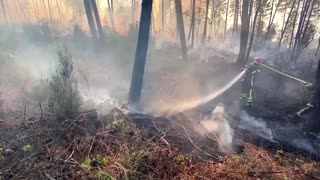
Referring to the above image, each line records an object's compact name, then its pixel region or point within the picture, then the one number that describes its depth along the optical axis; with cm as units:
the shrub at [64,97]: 472
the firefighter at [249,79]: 636
